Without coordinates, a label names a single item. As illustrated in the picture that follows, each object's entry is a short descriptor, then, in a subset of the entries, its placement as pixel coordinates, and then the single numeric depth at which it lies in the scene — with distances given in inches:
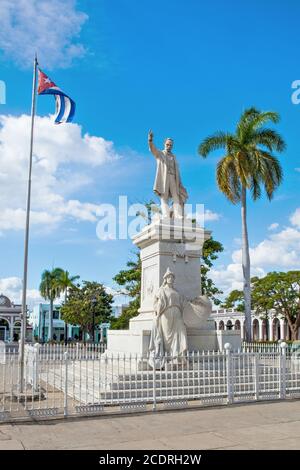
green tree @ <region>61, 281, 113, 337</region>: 1838.1
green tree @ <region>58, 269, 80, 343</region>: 2353.7
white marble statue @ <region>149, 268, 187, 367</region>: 448.1
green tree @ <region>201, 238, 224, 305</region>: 1064.2
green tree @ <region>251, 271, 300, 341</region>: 1712.6
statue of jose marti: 567.8
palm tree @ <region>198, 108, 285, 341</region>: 940.6
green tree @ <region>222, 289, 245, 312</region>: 2245.3
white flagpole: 476.7
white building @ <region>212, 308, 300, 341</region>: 2367.5
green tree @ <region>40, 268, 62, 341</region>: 2679.6
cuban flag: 549.7
